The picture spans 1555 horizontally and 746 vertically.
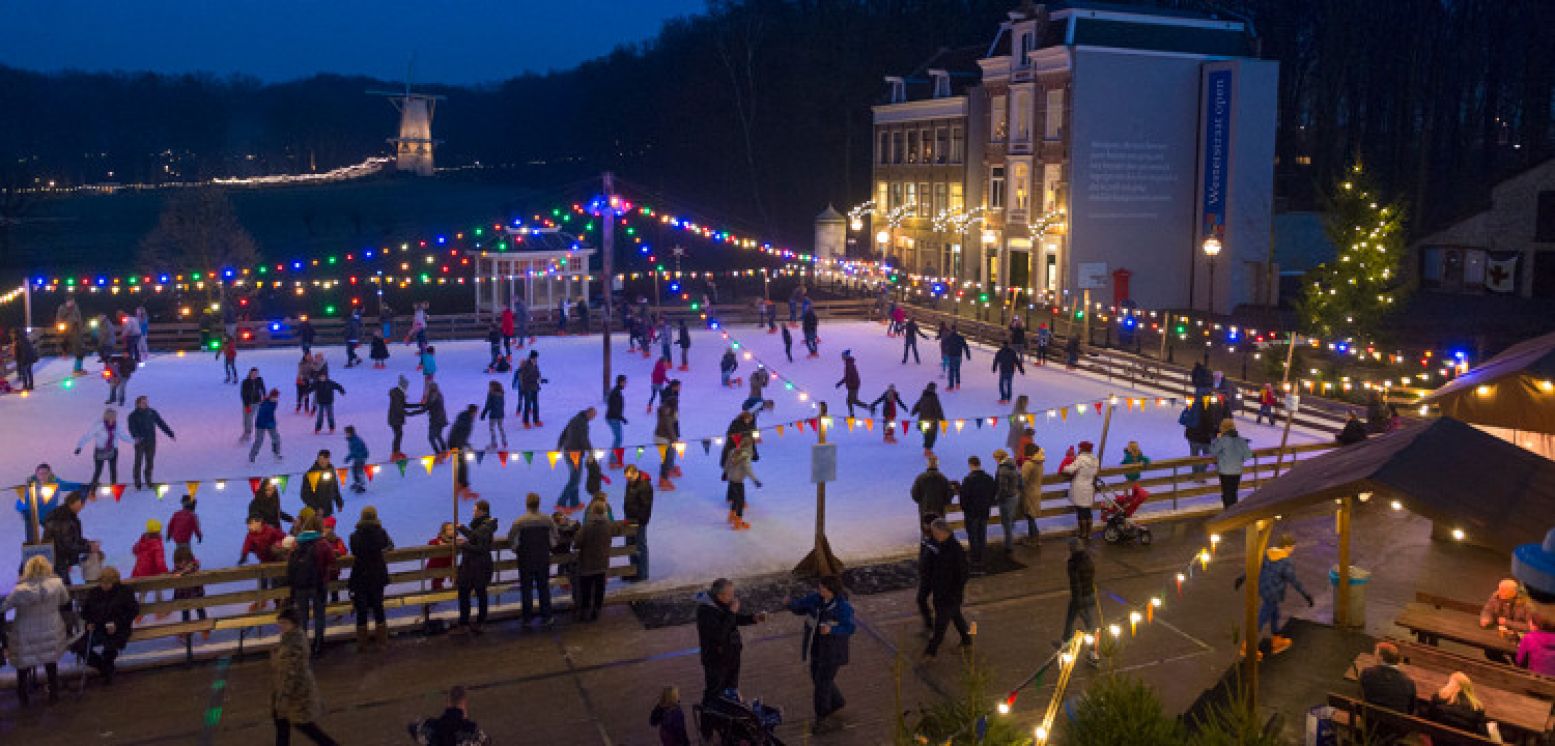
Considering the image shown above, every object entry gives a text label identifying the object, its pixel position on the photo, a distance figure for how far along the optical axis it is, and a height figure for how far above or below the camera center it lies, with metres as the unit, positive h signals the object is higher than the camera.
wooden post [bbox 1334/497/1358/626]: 10.50 -2.68
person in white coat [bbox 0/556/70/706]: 9.11 -2.69
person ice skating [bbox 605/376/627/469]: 17.42 -2.03
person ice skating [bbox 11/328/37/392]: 23.42 -1.78
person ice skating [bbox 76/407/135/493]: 15.26 -2.37
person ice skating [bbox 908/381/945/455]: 18.19 -2.10
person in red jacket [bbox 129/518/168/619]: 10.94 -2.63
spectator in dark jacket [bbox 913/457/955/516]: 12.73 -2.32
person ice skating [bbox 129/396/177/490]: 15.73 -2.16
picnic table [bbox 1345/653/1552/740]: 7.54 -2.77
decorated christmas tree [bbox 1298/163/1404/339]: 26.50 +0.04
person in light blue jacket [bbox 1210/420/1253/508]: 14.46 -2.22
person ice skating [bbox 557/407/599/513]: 14.70 -2.25
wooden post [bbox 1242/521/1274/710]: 7.89 -2.16
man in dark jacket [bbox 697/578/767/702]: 8.41 -2.56
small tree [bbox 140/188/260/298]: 38.78 +0.84
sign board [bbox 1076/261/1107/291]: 36.03 -0.13
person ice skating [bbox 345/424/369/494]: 15.75 -2.48
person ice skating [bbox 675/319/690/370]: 26.33 -1.54
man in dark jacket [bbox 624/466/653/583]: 12.28 -2.48
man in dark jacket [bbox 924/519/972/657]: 9.81 -2.53
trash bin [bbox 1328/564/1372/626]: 10.70 -2.87
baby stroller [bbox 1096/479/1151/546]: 13.65 -2.78
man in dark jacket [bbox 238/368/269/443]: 18.62 -1.96
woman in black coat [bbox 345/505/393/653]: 10.37 -2.56
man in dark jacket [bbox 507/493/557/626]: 10.90 -2.52
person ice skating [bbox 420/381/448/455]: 17.02 -2.02
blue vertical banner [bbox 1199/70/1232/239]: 35.41 +3.65
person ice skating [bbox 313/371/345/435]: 19.22 -2.05
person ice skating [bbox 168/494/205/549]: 11.72 -2.52
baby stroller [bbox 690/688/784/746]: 7.84 -2.94
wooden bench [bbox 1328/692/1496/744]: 7.37 -2.79
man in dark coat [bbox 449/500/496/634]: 10.70 -2.62
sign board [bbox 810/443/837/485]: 11.89 -1.90
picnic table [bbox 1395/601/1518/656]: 9.14 -2.75
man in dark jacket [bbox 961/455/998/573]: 12.32 -2.34
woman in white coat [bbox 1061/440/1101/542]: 13.41 -2.34
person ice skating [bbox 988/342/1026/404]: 23.00 -1.83
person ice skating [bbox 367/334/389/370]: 26.45 -1.82
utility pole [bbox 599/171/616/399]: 20.03 +0.36
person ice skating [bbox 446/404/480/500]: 15.79 -2.23
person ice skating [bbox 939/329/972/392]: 24.22 -1.64
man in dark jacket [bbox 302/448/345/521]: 13.38 -2.44
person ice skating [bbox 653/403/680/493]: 16.33 -2.26
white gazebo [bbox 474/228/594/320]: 35.00 -0.11
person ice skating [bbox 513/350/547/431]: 20.02 -1.99
